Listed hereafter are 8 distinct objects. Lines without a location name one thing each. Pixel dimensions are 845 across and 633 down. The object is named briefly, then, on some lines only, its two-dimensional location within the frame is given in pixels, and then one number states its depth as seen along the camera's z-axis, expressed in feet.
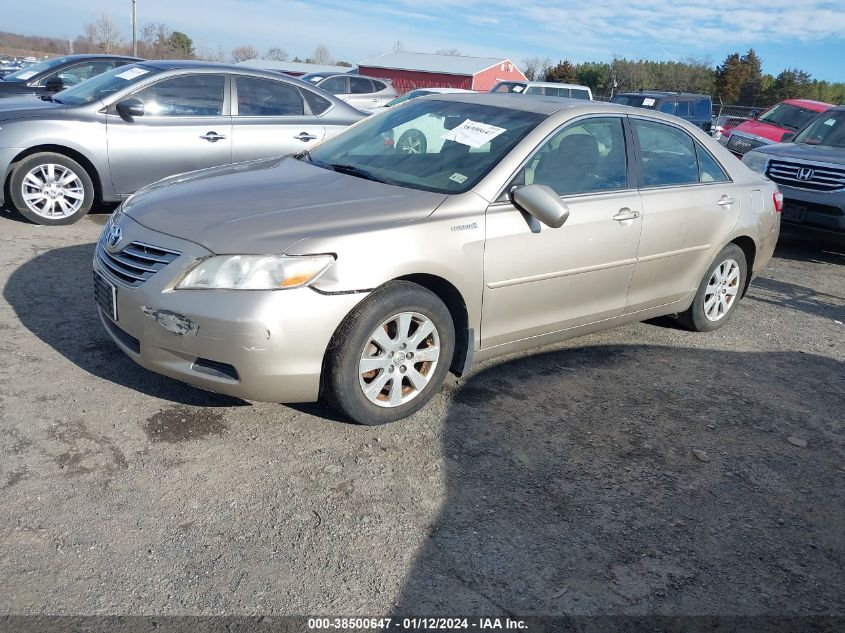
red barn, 184.85
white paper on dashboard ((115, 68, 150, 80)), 25.14
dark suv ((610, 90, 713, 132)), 63.67
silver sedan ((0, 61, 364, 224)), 23.21
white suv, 80.86
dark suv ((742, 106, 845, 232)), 27.30
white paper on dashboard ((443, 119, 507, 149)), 14.46
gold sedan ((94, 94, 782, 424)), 11.29
